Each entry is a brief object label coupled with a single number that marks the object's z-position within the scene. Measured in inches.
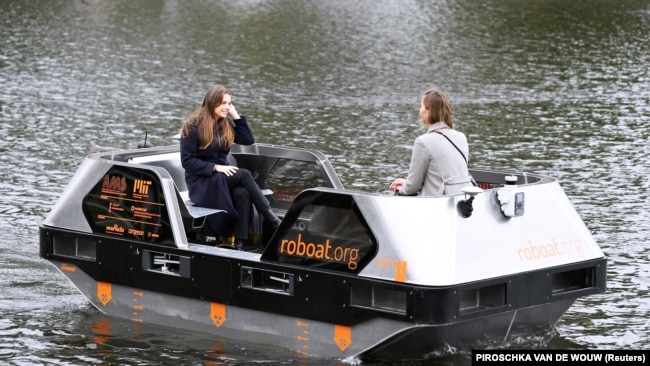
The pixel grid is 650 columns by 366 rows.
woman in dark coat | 850.1
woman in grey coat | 761.6
